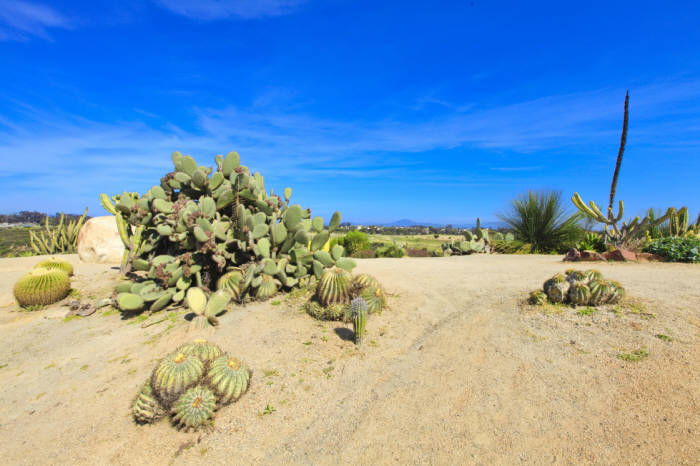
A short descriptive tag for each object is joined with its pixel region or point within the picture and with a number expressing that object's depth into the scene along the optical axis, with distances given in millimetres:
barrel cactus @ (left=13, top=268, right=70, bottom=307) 5930
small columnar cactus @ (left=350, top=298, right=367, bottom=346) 3752
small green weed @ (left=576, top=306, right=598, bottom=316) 3889
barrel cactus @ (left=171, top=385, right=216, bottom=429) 2695
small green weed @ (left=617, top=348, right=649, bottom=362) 3020
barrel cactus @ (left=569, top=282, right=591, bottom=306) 4066
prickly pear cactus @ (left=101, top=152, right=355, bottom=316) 5094
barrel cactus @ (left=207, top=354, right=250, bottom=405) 2887
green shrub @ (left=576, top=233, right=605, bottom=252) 9409
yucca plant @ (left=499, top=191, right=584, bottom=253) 11281
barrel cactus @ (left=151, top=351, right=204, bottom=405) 2766
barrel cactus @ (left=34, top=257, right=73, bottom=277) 6918
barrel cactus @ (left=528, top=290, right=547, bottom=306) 4238
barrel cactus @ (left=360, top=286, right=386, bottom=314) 4480
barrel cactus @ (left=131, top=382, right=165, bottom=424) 2786
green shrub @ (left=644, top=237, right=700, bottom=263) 7250
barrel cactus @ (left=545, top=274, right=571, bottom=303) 4195
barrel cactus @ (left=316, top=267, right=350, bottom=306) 4527
